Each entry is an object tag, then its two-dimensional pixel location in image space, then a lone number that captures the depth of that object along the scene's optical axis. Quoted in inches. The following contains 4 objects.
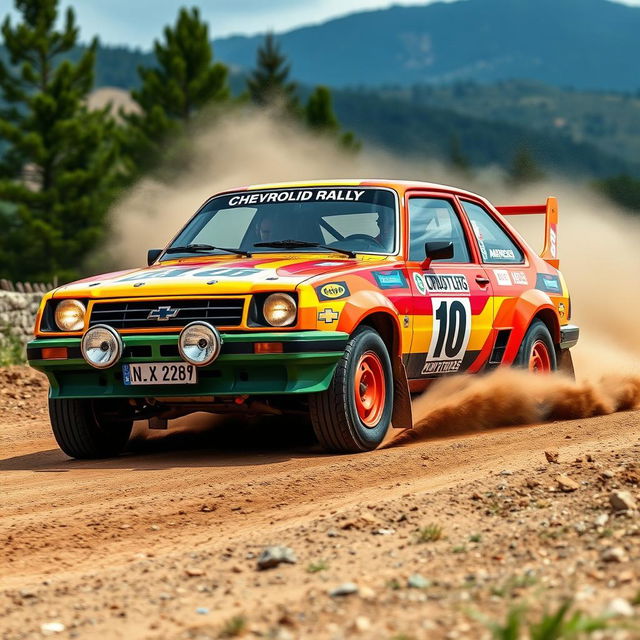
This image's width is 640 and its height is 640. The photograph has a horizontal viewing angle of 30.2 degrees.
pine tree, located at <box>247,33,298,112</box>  3016.7
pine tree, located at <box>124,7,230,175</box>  2389.3
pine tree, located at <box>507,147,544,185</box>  3206.2
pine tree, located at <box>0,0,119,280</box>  2009.1
